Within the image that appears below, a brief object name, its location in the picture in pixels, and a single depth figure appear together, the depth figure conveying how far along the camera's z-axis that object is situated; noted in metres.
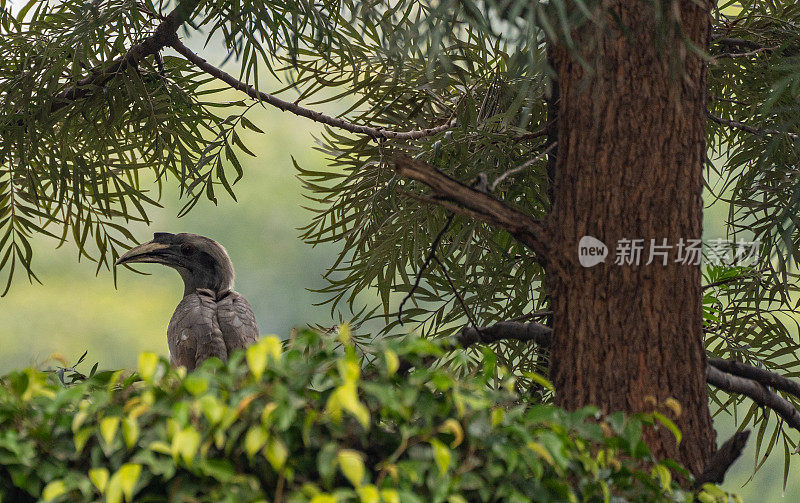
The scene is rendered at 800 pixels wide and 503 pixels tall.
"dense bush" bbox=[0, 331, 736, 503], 11.34
